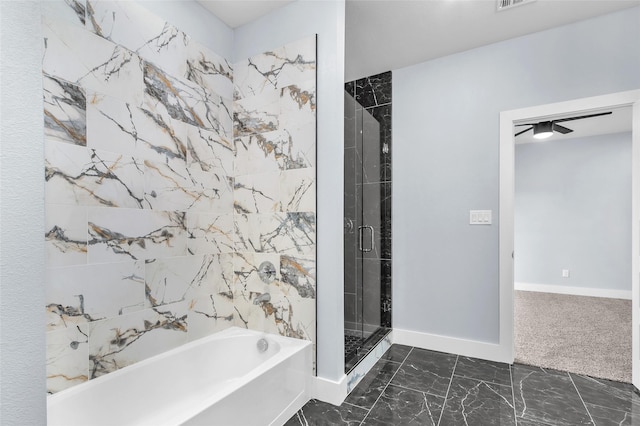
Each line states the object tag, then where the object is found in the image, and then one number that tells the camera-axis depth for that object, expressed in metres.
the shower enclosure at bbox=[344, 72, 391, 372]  2.43
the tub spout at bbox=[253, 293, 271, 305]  2.28
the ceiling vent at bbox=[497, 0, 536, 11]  2.19
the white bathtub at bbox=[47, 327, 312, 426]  1.44
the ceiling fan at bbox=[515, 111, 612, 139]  3.50
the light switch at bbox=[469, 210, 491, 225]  2.70
